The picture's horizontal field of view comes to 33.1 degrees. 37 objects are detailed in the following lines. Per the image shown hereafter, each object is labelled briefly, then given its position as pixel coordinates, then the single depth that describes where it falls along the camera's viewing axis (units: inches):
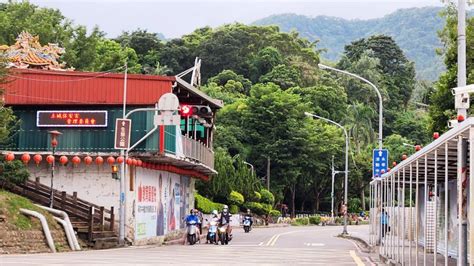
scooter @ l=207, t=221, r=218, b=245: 1326.3
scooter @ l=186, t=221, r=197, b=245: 1323.8
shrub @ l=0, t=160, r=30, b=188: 1176.8
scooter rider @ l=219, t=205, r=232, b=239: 1331.2
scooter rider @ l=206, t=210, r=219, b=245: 1326.3
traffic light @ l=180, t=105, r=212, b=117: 992.6
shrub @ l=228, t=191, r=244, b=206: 2481.5
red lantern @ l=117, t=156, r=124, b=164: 1196.5
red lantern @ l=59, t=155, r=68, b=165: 1214.3
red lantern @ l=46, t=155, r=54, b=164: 1176.2
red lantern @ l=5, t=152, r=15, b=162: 1160.2
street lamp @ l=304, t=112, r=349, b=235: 1810.4
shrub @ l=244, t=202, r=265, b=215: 2669.8
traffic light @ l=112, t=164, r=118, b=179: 1264.8
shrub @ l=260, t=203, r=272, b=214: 2726.9
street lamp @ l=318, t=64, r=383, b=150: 1335.0
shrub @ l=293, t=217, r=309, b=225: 2966.5
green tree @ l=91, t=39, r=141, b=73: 2610.0
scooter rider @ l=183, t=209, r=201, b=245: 1333.7
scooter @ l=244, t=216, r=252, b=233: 1968.5
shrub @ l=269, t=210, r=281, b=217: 2871.8
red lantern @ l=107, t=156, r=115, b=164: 1235.9
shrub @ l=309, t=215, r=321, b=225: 3090.6
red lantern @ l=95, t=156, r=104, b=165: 1240.2
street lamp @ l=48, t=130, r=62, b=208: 1168.9
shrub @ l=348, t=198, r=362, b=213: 3496.6
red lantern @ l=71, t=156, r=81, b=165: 1235.2
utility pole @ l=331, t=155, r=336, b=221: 3111.5
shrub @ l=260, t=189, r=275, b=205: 2795.5
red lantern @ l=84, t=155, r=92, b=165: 1242.6
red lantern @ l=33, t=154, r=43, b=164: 1199.4
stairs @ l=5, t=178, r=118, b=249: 1162.3
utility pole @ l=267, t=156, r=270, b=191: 3036.4
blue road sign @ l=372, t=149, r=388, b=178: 1245.1
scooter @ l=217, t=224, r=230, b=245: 1315.2
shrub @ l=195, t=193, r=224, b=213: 2152.7
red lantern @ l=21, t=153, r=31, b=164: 1195.3
